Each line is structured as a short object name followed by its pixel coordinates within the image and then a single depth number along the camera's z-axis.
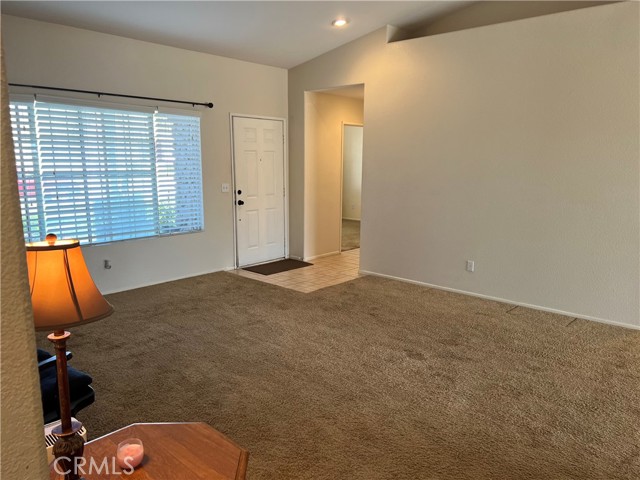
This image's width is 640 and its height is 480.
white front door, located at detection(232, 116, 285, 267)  5.89
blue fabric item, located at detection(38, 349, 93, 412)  1.91
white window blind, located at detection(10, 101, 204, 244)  4.11
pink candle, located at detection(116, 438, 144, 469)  1.32
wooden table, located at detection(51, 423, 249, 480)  1.31
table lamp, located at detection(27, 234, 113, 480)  1.16
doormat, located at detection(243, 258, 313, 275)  5.89
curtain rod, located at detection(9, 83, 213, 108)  4.03
